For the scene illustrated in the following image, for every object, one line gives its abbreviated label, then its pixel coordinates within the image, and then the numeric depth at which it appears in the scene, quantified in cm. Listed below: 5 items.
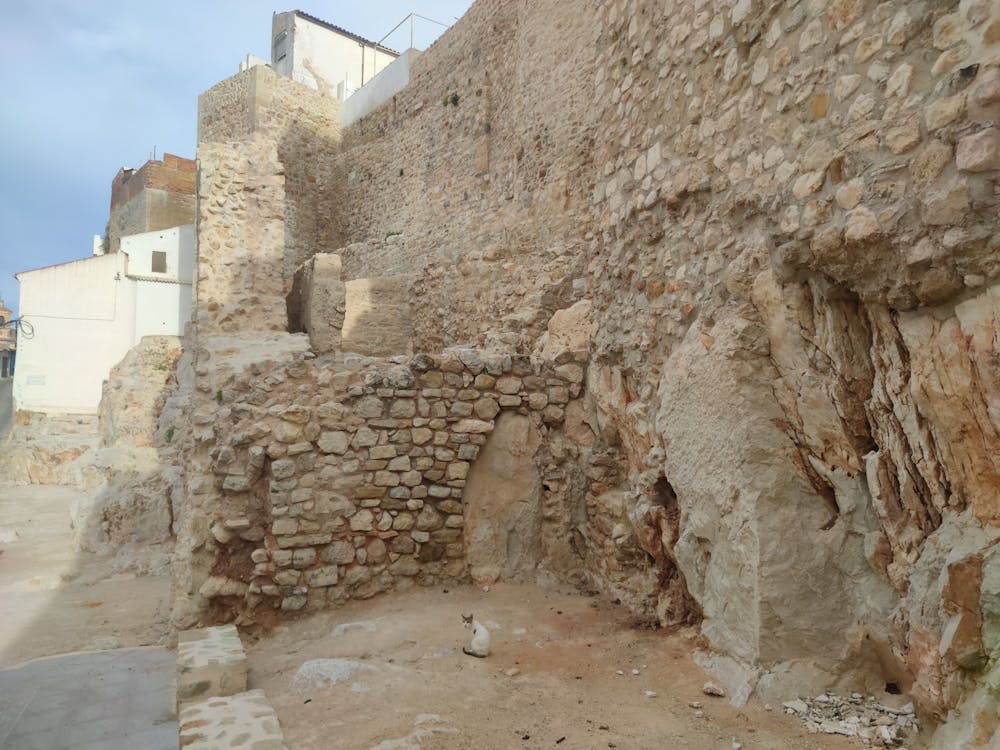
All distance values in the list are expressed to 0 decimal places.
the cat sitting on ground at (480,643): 387
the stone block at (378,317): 945
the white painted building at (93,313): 1914
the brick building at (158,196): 2523
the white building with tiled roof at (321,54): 2541
